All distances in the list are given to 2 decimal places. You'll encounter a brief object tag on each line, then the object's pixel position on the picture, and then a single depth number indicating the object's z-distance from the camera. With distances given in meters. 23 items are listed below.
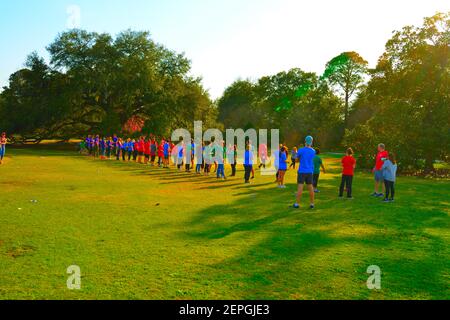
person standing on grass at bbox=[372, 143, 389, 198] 14.03
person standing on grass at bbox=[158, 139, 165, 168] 24.36
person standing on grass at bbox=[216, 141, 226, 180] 18.55
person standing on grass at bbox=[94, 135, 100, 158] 32.25
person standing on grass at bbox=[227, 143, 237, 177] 20.08
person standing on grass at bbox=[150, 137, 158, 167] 26.17
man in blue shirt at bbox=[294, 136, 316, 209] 10.98
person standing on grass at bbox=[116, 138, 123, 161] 29.81
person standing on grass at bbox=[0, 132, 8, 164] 23.19
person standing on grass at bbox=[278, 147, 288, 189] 16.08
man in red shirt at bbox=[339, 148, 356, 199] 13.55
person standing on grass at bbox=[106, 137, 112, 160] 31.48
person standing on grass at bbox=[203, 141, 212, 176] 19.90
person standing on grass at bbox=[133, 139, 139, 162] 28.08
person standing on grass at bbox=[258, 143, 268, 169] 24.94
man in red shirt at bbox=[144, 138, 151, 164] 27.23
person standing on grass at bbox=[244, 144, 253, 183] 17.38
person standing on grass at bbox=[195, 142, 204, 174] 20.89
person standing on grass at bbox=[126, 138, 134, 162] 28.72
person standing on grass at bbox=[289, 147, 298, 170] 24.73
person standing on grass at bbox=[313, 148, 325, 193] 14.65
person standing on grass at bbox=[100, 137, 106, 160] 31.40
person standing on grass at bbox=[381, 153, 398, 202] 13.12
